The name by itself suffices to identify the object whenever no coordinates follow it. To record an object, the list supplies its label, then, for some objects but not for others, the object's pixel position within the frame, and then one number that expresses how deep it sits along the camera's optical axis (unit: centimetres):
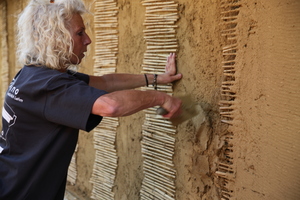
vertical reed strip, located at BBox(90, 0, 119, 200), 334
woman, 179
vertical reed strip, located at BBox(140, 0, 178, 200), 267
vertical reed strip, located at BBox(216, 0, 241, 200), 217
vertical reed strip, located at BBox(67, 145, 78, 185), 411
